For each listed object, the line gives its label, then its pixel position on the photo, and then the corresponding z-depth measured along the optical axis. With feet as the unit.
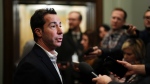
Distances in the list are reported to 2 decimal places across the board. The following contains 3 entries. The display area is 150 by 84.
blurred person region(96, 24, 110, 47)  17.02
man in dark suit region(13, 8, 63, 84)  7.54
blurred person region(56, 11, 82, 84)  15.43
